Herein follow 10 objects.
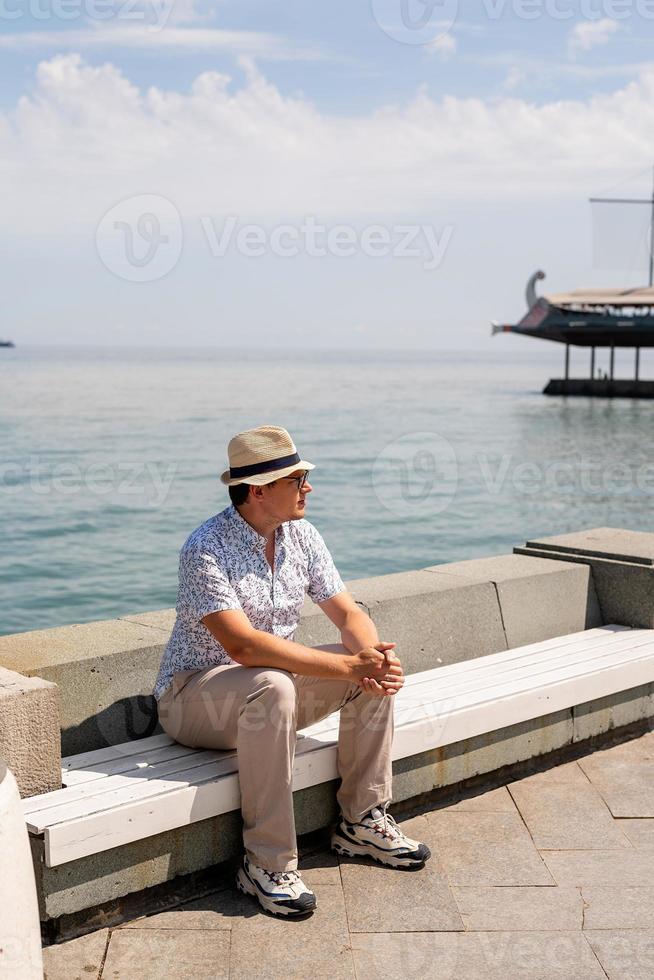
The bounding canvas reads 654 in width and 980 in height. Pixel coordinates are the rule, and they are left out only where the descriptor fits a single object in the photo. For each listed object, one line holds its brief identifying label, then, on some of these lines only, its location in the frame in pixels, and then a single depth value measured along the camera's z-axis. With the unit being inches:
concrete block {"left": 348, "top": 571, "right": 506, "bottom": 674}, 187.8
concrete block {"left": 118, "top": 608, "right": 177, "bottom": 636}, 165.5
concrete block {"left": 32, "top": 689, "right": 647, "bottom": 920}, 123.1
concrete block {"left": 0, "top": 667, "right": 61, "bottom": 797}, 122.0
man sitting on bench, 133.4
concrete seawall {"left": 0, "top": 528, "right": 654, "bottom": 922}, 127.0
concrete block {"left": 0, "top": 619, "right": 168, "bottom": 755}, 146.8
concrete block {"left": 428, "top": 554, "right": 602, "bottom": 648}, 206.7
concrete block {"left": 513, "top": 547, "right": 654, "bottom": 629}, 213.6
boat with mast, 2726.4
